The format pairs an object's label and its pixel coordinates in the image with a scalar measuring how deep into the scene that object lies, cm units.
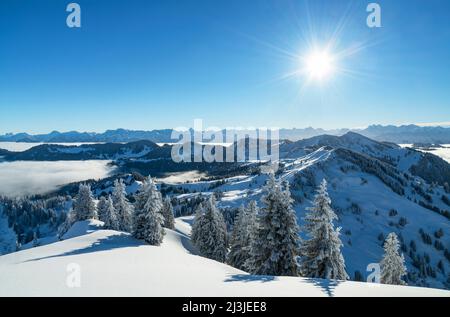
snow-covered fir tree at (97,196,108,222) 5346
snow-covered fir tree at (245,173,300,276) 2466
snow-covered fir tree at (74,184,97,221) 5556
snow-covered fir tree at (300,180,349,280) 2283
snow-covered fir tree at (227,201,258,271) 3819
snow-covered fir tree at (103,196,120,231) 4886
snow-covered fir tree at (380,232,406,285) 2948
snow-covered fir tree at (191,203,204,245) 4622
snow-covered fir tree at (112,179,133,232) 5444
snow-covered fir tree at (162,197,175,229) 6194
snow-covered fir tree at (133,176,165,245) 3575
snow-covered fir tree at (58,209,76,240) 5891
